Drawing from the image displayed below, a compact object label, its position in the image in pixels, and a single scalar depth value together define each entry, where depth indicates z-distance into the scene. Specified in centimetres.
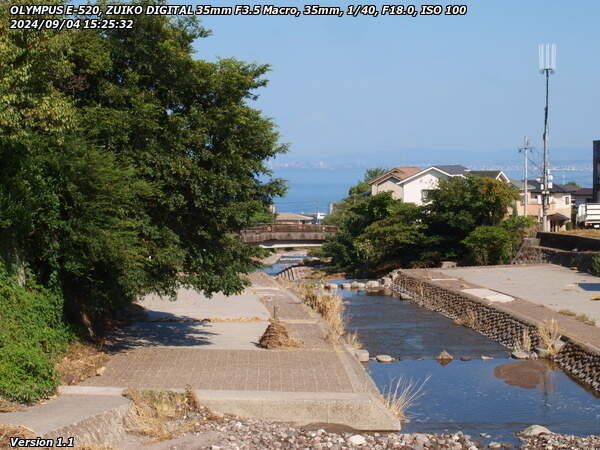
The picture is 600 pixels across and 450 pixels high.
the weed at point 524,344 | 2575
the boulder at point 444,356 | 2508
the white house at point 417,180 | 7775
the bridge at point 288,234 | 6631
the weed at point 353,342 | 2471
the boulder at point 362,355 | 2375
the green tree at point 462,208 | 5344
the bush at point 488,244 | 5219
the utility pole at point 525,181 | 7119
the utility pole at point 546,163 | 5728
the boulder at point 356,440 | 1464
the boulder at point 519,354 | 2494
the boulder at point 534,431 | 1623
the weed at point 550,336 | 2455
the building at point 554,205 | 8011
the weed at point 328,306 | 2686
